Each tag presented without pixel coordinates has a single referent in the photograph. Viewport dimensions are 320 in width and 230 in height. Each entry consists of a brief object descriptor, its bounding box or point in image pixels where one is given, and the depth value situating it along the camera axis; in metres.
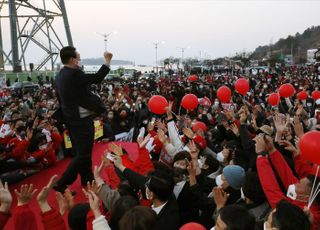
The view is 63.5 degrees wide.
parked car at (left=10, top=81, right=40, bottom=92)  17.62
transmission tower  23.60
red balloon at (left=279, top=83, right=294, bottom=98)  6.46
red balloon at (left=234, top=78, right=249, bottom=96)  6.44
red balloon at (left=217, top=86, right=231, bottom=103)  6.09
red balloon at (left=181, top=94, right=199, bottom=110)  5.60
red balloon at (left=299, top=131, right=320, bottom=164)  2.20
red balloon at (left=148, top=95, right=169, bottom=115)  4.26
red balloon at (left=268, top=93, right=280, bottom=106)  6.38
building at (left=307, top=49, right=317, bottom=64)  51.85
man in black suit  2.73
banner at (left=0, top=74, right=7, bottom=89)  17.39
